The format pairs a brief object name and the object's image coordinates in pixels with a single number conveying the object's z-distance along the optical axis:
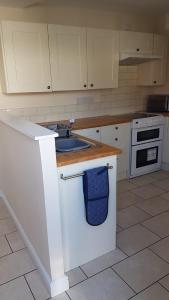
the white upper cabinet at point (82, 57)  2.81
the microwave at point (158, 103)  3.65
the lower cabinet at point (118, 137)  3.01
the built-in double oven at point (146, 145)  3.32
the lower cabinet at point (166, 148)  3.54
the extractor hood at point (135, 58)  3.16
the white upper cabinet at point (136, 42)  3.20
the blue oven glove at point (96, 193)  1.60
